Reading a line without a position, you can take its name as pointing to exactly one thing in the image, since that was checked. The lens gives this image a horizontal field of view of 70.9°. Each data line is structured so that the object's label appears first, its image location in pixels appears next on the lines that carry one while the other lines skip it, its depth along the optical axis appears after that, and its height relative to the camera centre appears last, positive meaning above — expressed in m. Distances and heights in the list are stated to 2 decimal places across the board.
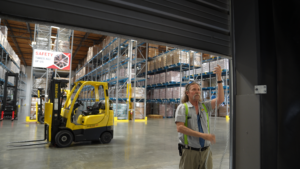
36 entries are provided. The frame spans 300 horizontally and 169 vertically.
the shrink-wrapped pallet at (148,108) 17.69 -0.88
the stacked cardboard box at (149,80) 17.11 +1.43
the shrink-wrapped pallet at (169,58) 14.48 +2.72
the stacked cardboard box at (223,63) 12.81 +2.13
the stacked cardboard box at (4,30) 13.73 +4.38
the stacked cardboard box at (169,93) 14.81 +0.33
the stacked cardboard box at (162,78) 15.25 +1.47
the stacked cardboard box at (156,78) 16.09 +1.51
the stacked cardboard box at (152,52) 16.45 +3.58
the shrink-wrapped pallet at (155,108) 17.31 -0.87
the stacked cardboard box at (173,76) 14.63 +1.51
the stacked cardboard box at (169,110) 16.05 -0.94
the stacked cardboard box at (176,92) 14.34 +0.39
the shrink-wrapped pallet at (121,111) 12.65 -0.81
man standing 2.06 -0.29
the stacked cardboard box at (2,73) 12.95 +1.50
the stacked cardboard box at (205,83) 15.56 +1.09
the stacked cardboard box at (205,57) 16.55 +3.27
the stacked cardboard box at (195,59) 14.27 +2.68
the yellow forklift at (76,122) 5.62 -0.68
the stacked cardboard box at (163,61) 14.99 +2.62
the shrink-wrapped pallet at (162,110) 16.02 -0.93
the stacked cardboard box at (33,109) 11.92 -0.70
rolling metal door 1.51 +0.67
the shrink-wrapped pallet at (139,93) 13.77 +0.31
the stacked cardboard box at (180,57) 13.84 +2.70
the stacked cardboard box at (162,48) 18.06 +4.27
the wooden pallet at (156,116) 15.68 -1.39
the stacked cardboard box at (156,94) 16.29 +0.29
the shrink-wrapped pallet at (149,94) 17.61 +0.31
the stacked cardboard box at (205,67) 14.10 +2.07
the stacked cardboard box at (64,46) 13.26 +3.25
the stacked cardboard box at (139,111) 13.52 -0.86
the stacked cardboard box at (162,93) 15.51 +0.34
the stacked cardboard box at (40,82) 13.44 +0.95
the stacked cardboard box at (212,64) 13.52 +2.16
